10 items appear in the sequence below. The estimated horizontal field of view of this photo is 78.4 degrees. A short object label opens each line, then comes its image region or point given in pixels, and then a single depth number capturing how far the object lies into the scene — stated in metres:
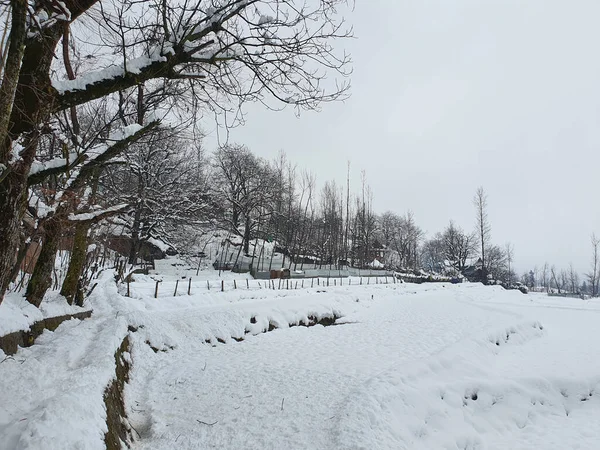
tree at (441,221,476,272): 62.04
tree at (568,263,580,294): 74.72
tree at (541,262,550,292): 90.43
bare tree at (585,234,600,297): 46.56
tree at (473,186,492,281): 49.03
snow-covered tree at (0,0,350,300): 3.06
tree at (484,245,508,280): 62.41
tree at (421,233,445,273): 79.06
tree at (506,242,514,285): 67.38
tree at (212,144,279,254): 39.56
